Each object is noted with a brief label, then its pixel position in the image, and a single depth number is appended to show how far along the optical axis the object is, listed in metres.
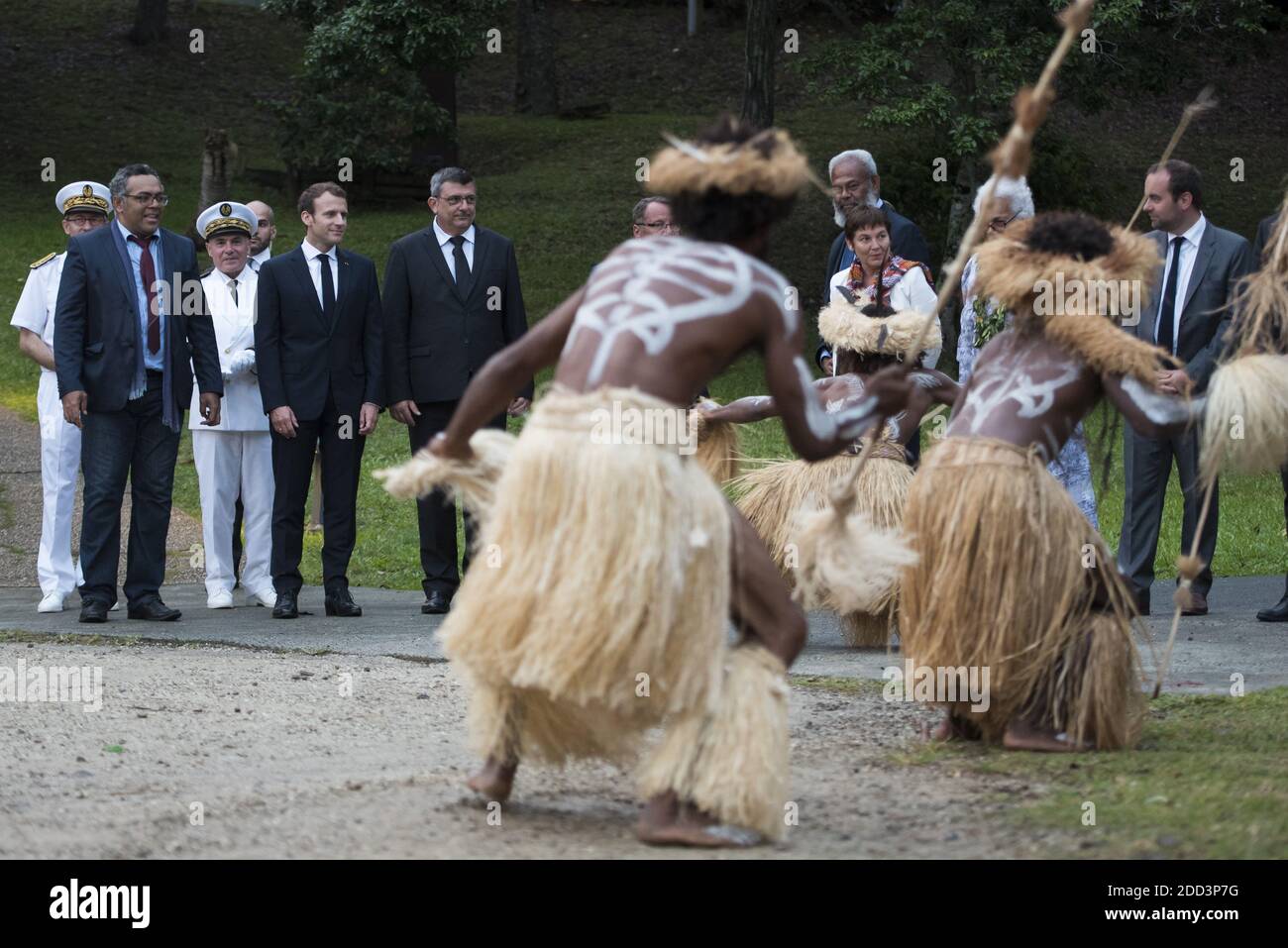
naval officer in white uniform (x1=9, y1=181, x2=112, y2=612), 18.31
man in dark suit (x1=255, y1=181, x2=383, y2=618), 17.80
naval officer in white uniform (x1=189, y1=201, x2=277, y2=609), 18.52
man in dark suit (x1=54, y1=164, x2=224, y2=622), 17.27
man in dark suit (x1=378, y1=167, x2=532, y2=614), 17.89
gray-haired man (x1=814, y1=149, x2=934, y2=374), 16.52
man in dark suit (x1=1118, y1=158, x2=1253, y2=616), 16.59
